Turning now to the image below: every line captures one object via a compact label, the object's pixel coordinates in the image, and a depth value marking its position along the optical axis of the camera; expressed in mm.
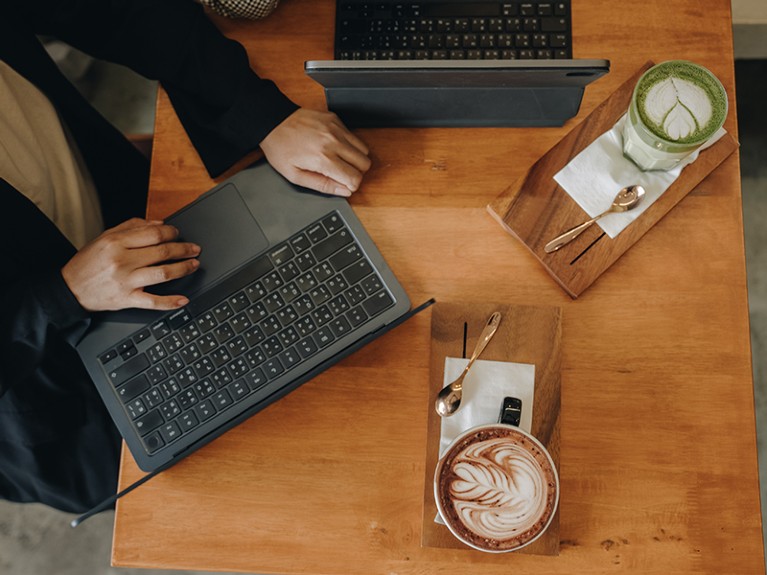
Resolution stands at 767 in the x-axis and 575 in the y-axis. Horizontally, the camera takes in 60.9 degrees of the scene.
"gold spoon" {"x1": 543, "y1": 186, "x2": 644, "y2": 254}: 891
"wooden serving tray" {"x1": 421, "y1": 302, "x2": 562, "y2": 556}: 865
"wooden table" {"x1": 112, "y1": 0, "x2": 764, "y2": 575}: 863
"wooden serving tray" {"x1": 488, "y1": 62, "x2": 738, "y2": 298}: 896
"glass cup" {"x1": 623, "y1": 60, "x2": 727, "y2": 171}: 813
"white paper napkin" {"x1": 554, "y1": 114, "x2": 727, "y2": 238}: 897
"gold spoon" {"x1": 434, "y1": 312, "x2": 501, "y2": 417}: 874
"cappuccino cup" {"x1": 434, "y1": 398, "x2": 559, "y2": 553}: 778
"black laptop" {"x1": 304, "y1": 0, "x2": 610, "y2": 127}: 865
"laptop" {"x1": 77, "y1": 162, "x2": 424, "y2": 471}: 888
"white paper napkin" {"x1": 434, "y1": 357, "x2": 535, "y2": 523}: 876
